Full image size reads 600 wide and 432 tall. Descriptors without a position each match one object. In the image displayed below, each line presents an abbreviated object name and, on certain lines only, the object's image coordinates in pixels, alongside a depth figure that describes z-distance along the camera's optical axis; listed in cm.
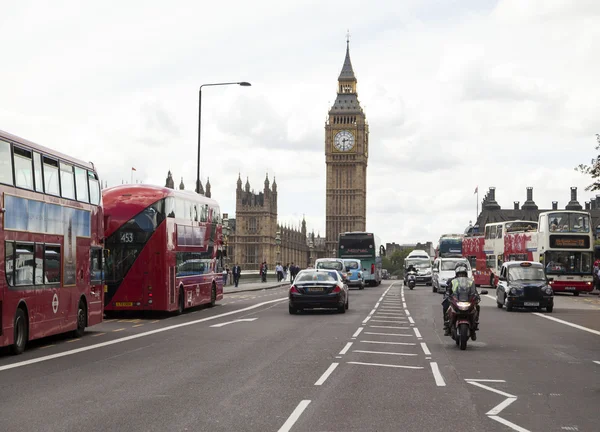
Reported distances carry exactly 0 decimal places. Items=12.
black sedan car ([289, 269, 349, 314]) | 2745
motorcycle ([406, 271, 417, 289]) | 5603
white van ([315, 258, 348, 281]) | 4081
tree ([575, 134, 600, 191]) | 3669
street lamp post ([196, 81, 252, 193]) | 3950
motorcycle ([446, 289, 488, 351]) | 1688
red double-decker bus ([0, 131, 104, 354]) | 1527
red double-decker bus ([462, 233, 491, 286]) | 5956
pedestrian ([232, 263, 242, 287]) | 6056
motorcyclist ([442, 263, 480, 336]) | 1758
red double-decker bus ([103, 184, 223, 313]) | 2505
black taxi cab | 3048
